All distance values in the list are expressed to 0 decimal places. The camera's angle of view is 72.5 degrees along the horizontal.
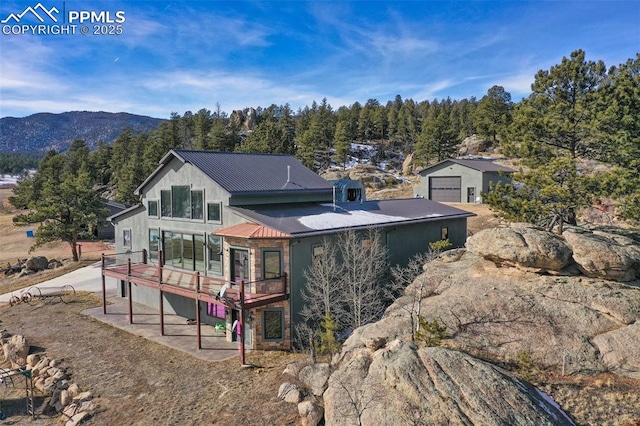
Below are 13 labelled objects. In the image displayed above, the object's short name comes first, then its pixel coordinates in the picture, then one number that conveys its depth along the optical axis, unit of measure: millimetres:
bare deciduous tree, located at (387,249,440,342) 14484
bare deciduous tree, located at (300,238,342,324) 18609
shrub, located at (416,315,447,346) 12578
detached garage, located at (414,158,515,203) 48000
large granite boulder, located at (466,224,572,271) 15328
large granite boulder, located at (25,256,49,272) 40875
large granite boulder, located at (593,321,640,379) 11992
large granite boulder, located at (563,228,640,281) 14734
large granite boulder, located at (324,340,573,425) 9781
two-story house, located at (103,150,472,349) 18859
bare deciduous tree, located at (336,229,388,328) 18653
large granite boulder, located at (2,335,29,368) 20578
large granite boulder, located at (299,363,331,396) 13772
